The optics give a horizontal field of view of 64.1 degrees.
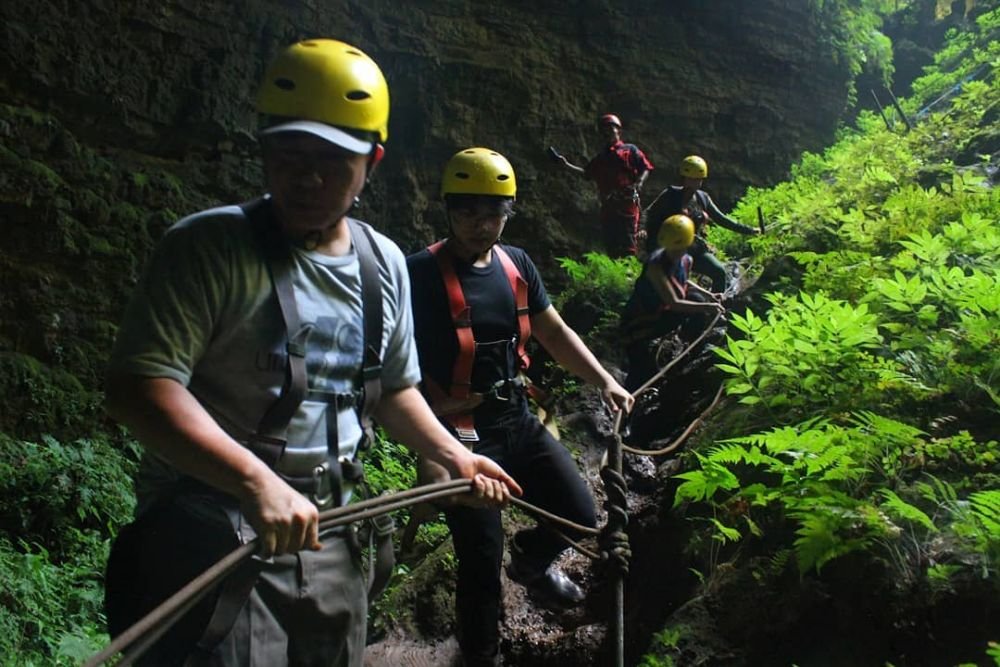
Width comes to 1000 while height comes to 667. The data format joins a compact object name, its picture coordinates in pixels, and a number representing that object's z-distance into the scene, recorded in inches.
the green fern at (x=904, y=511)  131.9
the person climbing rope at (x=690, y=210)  391.5
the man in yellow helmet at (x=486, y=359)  162.2
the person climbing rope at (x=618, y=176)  466.0
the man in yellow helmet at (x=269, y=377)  77.2
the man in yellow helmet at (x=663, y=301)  327.3
